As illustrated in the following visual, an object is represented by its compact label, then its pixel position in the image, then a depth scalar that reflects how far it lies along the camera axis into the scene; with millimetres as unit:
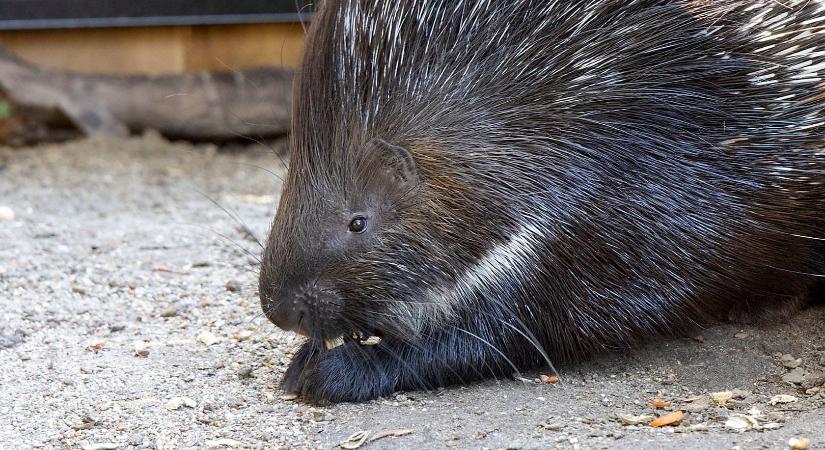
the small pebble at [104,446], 4363
